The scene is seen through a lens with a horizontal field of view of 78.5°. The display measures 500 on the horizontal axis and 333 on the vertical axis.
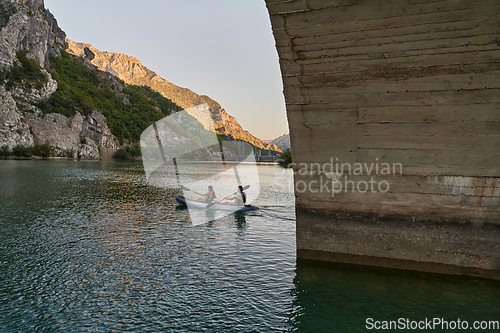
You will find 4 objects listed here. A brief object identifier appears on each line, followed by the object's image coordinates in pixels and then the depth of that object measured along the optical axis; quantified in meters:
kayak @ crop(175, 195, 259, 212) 18.67
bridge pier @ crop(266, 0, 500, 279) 6.29
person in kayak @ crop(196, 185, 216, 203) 19.65
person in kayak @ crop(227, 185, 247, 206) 19.13
